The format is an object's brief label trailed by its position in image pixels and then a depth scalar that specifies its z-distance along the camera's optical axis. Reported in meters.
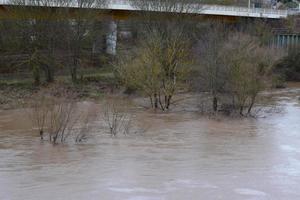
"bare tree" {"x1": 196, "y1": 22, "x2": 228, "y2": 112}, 35.75
